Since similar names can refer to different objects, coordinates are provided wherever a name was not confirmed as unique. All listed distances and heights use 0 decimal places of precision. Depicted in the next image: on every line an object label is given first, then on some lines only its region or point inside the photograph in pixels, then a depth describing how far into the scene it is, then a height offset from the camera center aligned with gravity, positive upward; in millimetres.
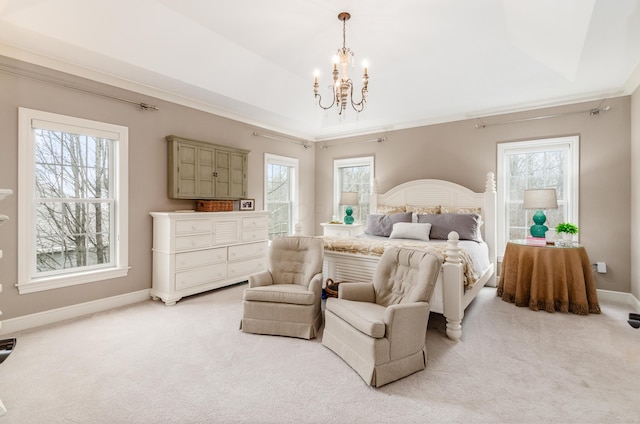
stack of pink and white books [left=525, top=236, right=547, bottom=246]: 3740 -383
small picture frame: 4871 +96
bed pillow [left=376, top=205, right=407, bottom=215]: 5154 +24
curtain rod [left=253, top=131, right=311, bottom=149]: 5323 +1355
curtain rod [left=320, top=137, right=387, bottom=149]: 5733 +1356
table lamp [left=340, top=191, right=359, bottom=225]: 5574 +170
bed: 2832 -409
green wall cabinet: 4035 +571
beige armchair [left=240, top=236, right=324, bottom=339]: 2828 -891
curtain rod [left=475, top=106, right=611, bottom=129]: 3971 +1322
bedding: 3010 -423
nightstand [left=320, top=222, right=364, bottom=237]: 5434 -343
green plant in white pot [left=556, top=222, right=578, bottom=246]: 3764 -249
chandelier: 2541 +1084
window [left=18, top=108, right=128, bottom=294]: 3014 +93
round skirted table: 3457 -810
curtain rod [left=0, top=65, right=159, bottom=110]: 2899 +1306
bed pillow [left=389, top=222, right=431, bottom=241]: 4160 -280
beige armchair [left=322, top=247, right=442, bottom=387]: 2143 -816
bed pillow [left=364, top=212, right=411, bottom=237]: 4645 -192
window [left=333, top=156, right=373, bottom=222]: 6004 +583
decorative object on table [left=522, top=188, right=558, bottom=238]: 3744 +96
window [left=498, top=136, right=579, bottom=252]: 4164 +479
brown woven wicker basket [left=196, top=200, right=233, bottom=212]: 4312 +59
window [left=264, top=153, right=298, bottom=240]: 5715 +336
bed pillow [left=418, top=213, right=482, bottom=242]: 4180 -204
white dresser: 3762 -554
